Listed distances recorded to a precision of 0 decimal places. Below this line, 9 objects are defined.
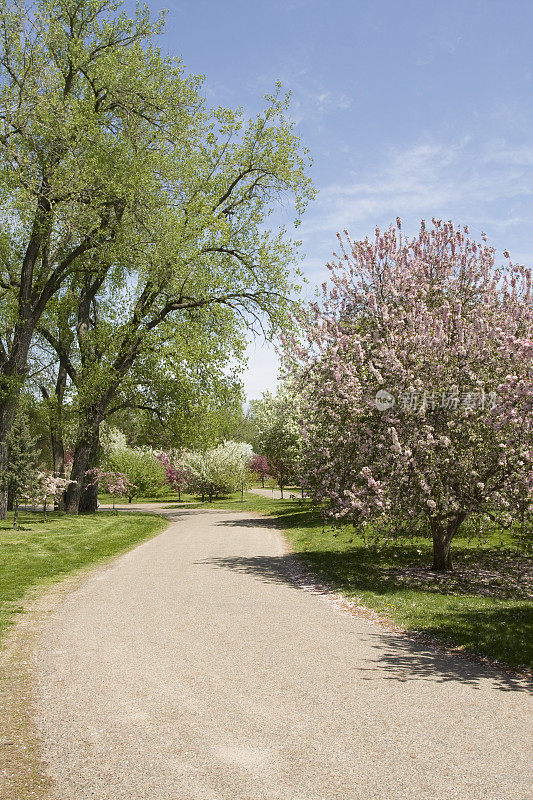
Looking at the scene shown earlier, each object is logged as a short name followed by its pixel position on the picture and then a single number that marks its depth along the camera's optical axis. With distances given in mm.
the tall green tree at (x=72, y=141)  20266
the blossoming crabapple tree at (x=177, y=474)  40344
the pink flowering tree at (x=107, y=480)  27186
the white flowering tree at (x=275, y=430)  29438
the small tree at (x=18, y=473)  21312
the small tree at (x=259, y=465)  59250
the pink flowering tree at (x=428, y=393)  11922
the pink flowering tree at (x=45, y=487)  21781
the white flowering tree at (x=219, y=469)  40719
